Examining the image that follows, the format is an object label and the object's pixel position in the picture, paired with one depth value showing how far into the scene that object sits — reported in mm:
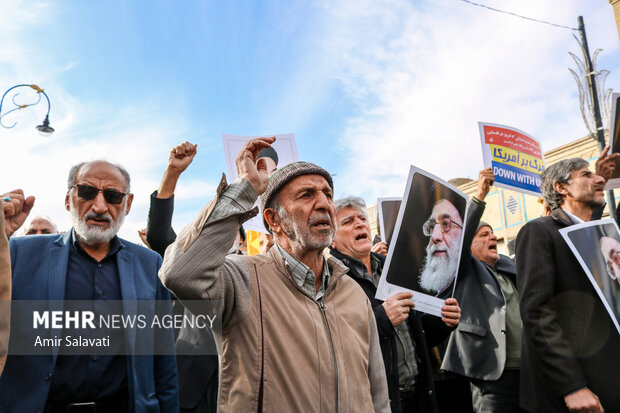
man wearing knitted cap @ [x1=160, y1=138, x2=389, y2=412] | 1764
